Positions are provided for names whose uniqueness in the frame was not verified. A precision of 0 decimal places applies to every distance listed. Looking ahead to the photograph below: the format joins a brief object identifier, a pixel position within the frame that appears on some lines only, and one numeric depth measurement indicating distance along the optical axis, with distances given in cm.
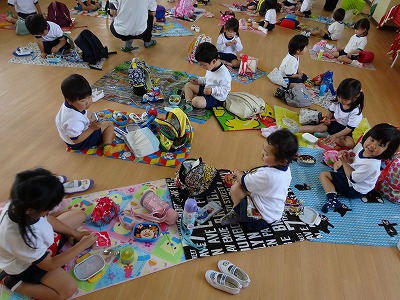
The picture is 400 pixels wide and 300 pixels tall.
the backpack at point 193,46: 442
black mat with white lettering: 215
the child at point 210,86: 328
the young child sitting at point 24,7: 463
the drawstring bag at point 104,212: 215
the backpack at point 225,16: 595
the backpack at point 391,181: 269
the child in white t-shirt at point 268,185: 198
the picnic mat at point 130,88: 347
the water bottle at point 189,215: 211
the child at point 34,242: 139
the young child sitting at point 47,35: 385
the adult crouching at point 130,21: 426
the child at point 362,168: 235
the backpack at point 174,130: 286
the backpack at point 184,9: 587
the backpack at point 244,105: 342
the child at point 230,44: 427
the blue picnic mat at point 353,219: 238
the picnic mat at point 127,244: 189
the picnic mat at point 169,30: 524
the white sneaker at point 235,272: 195
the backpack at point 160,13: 556
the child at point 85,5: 565
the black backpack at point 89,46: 404
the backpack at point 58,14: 477
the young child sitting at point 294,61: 379
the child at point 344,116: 294
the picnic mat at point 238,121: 333
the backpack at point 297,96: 377
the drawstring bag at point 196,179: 239
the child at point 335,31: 577
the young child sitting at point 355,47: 482
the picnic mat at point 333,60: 513
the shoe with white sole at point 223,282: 190
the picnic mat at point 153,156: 277
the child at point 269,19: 588
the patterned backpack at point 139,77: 355
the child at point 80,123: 241
